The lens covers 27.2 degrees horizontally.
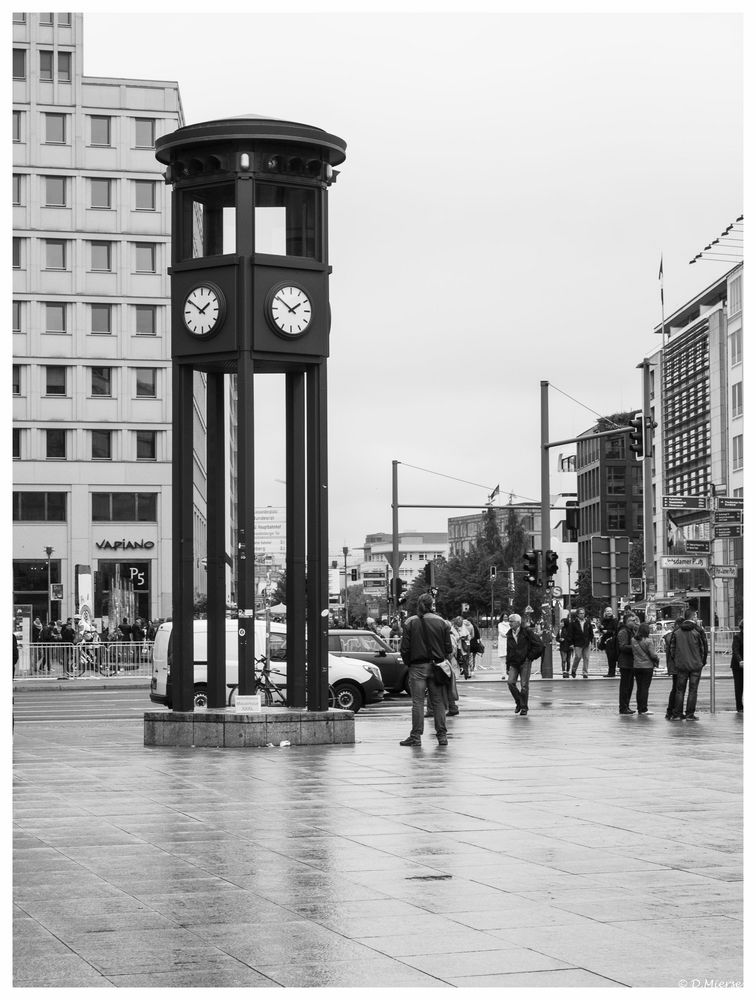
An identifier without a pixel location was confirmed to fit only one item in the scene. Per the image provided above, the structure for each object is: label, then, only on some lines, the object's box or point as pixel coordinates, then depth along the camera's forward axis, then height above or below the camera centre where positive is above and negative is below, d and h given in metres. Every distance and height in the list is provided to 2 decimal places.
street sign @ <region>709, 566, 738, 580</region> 27.39 +0.14
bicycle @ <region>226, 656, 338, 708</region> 22.98 -1.61
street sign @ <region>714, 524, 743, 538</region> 26.35 +0.85
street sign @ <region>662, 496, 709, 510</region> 26.22 +1.32
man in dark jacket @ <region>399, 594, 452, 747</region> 19.41 -0.86
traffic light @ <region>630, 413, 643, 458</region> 36.62 +3.41
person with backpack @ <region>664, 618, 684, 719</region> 24.17 -1.42
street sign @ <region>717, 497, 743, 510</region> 26.48 +1.32
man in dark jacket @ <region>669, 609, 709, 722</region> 24.00 -1.12
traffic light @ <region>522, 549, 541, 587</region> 41.75 +0.43
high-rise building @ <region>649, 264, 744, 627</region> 94.12 +11.51
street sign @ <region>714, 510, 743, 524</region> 26.25 +1.07
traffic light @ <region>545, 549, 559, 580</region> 41.28 +0.47
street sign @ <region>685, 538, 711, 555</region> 26.89 +0.61
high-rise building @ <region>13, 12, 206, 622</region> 77.75 +12.94
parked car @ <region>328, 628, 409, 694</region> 31.62 -1.44
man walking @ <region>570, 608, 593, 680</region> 40.91 -1.47
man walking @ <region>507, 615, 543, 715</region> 25.59 -1.21
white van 26.28 -1.55
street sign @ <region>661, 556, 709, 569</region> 28.48 +0.34
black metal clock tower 19.52 +3.30
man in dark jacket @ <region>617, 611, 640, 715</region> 26.42 -1.37
